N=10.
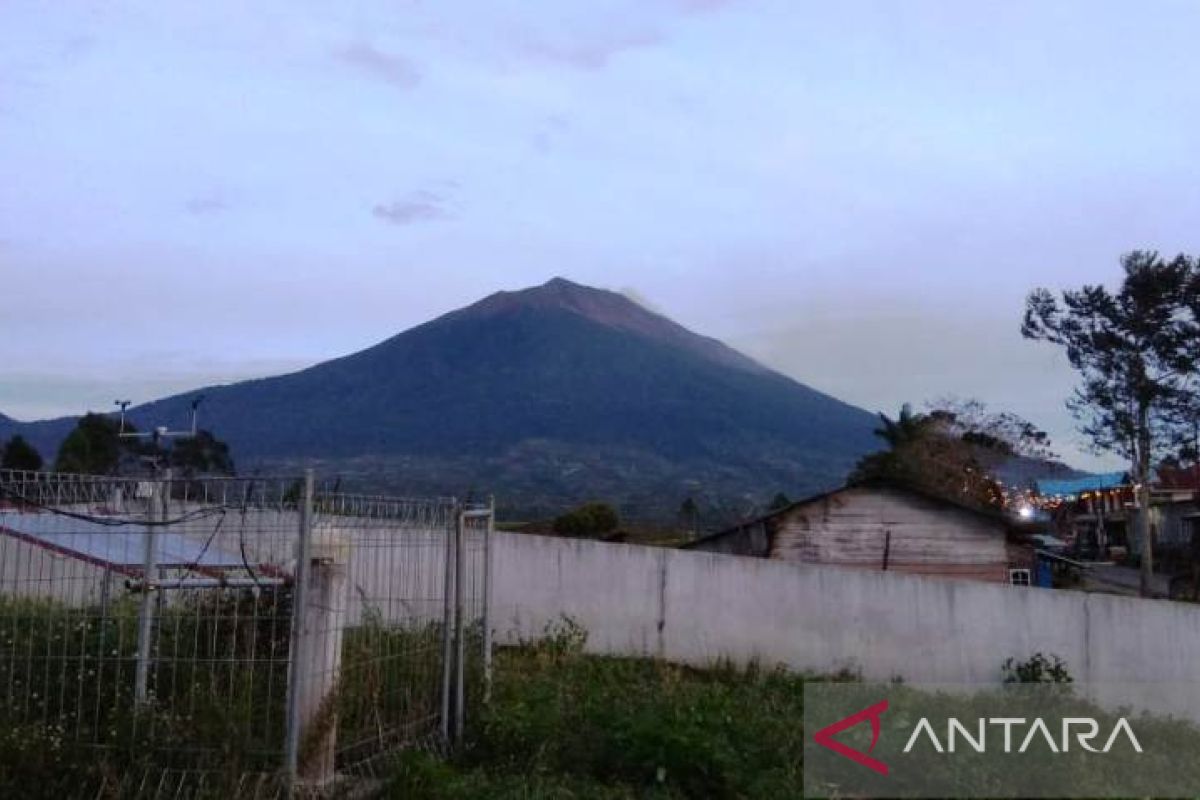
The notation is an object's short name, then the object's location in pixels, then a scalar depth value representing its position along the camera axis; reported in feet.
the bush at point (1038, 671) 36.50
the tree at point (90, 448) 102.37
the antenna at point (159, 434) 31.21
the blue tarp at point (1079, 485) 174.81
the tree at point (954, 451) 105.91
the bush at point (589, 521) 89.76
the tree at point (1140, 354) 102.68
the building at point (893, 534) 60.34
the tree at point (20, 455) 100.90
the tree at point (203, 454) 122.01
